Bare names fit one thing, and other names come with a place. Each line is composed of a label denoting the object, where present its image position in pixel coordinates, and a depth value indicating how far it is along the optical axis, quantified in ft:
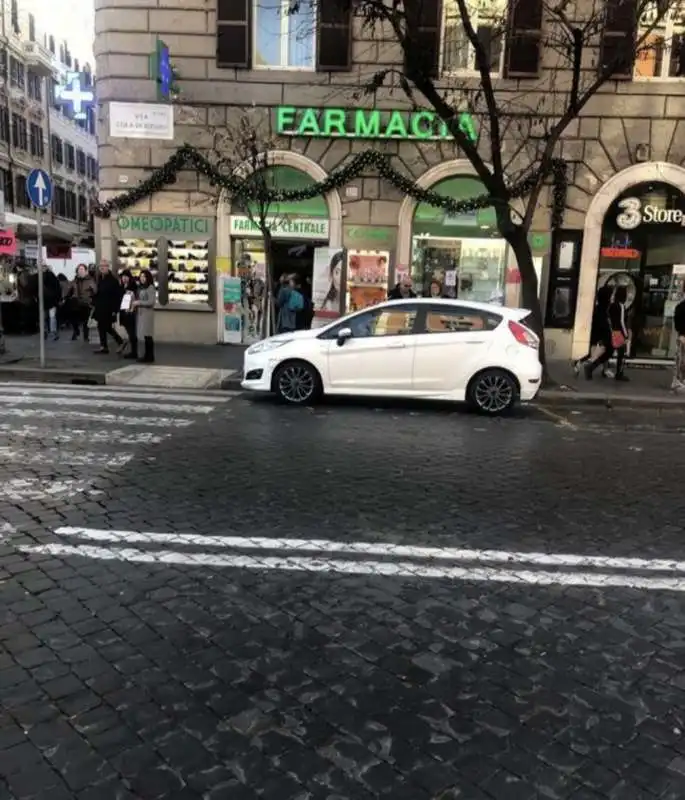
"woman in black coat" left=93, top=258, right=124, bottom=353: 47.01
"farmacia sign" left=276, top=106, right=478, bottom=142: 53.01
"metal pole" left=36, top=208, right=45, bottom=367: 40.68
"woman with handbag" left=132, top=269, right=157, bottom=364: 44.04
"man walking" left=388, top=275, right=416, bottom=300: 47.03
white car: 33.53
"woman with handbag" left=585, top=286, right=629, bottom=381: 43.45
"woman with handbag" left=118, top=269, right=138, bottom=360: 44.73
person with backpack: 45.65
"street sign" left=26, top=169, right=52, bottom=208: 41.22
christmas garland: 52.95
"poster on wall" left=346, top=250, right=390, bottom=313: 55.01
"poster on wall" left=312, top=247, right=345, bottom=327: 54.65
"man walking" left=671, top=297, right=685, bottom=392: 40.70
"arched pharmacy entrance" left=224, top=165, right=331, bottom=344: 55.11
